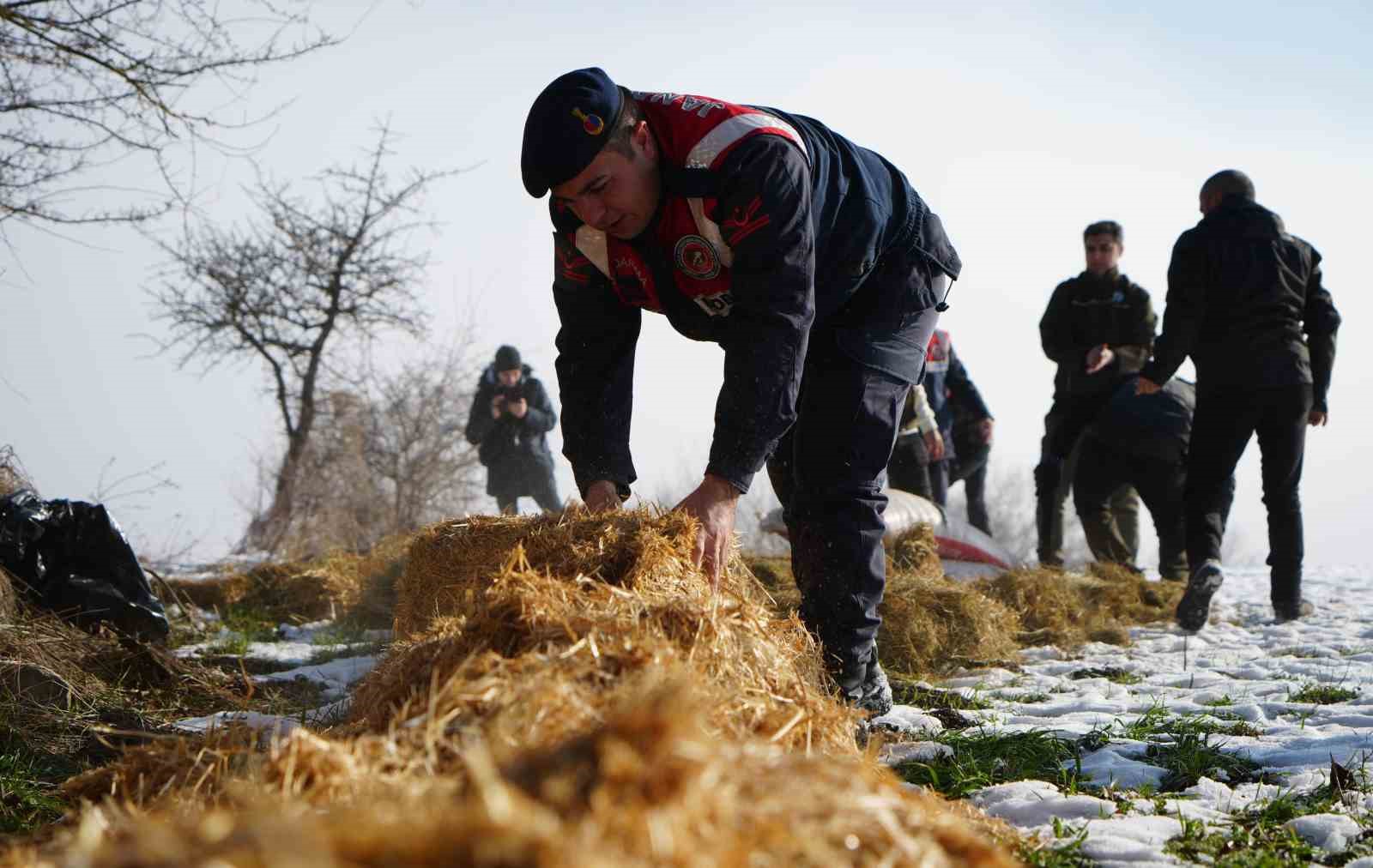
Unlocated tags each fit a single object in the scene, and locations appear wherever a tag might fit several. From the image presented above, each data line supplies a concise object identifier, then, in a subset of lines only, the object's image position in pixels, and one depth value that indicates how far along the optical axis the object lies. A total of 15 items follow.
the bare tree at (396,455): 15.23
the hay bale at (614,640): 1.92
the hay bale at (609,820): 1.08
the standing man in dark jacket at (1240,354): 6.35
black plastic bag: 4.99
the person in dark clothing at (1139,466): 8.39
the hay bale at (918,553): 6.74
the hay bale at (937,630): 5.13
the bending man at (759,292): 3.22
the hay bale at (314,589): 6.91
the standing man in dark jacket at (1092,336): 8.42
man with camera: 11.64
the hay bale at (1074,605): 6.14
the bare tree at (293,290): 14.26
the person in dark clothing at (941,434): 8.91
